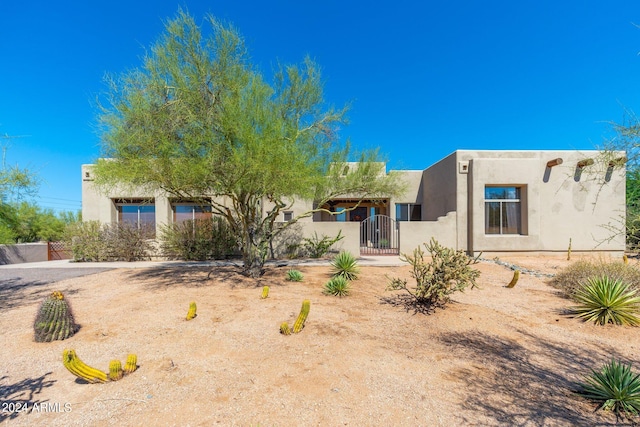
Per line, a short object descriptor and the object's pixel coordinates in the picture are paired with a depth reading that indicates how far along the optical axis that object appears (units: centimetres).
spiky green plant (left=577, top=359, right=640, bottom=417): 286
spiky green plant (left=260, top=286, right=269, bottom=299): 686
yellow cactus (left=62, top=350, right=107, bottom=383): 328
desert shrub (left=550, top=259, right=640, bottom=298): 711
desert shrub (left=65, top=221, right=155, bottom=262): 1370
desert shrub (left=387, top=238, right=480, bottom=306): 586
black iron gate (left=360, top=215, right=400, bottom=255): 1596
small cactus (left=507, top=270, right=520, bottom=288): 827
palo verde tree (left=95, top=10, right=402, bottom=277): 648
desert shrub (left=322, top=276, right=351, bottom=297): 713
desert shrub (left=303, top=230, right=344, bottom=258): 1410
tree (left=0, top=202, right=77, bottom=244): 2218
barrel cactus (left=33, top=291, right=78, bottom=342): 455
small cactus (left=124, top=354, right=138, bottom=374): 354
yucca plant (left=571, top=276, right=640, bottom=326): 541
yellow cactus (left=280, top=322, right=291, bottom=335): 477
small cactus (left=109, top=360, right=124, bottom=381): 338
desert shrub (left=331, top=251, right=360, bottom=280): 868
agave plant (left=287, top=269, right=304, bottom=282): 863
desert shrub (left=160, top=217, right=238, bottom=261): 1397
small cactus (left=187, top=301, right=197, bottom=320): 549
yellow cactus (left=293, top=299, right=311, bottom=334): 497
